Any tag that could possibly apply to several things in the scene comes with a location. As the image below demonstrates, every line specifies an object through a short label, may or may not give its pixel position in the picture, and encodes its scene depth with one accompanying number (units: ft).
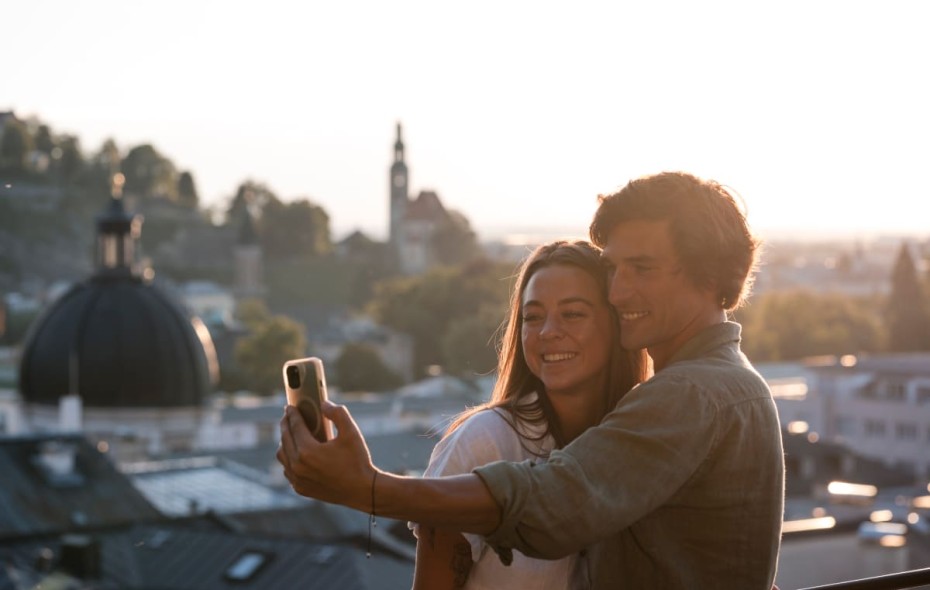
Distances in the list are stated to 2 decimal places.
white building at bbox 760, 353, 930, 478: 83.97
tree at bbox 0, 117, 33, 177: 139.23
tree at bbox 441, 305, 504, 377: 142.98
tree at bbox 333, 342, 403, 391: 167.12
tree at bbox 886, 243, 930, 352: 145.48
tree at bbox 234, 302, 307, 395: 171.01
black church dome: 104.88
